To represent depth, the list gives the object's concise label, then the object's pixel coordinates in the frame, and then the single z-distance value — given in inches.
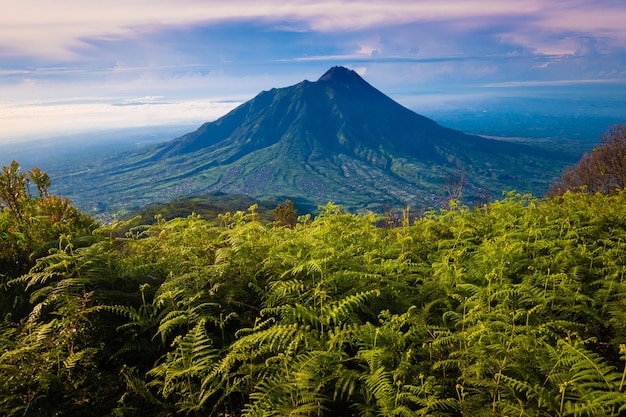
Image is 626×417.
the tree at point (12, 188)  372.8
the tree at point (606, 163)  2001.2
